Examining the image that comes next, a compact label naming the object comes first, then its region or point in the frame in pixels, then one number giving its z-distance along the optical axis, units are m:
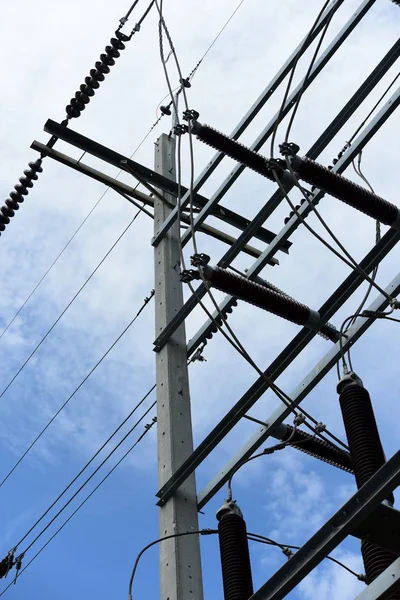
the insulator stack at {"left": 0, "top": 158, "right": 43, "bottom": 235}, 8.65
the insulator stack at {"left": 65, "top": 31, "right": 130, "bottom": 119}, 8.10
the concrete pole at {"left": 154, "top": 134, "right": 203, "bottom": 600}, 5.10
